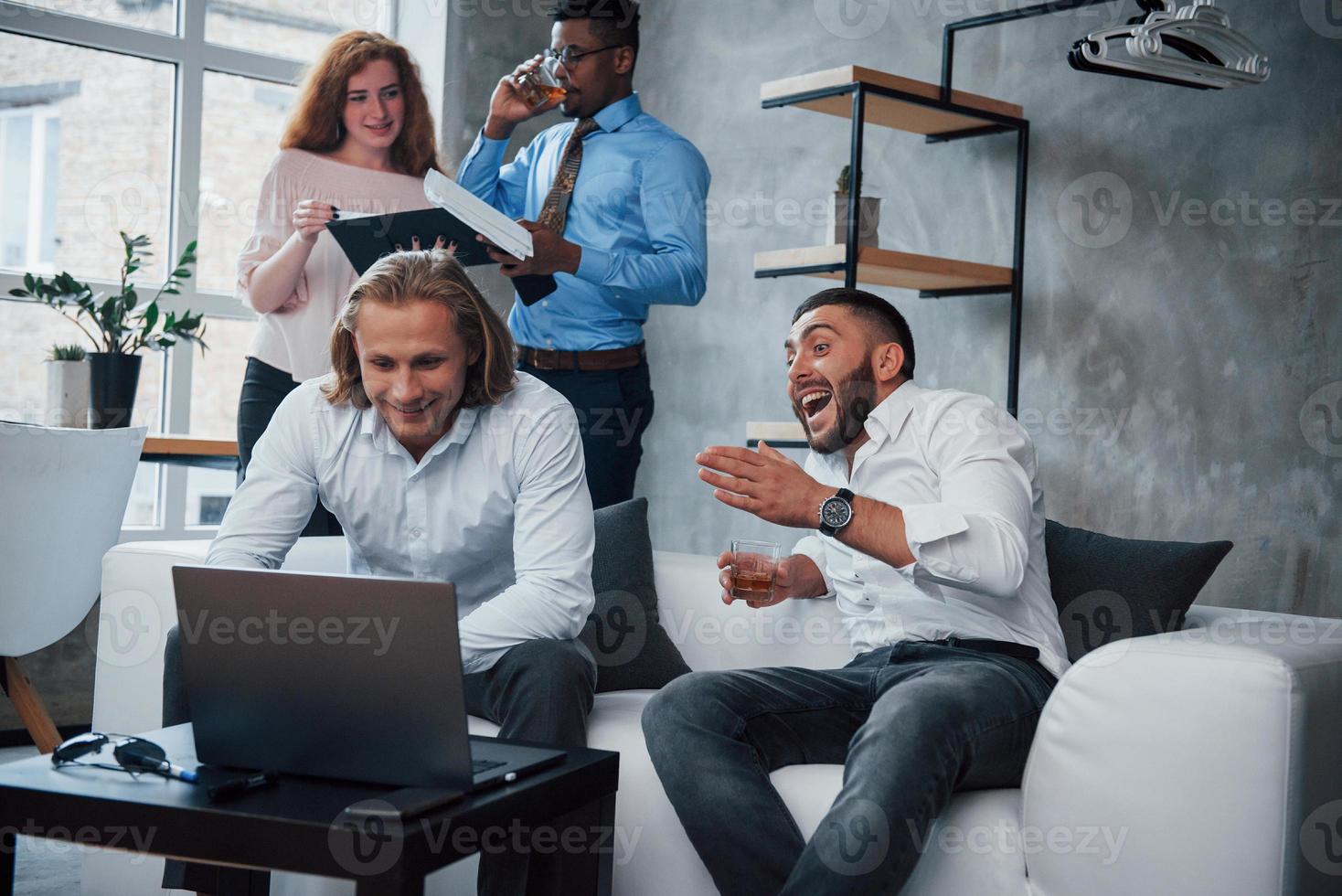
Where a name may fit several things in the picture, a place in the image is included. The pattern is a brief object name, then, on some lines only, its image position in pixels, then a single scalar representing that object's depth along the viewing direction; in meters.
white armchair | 2.65
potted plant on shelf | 3.30
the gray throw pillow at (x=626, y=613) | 2.30
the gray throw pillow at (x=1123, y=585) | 1.98
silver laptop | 1.25
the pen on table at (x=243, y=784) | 1.24
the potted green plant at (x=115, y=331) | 3.33
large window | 3.94
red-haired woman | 2.75
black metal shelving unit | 3.13
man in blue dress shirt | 2.74
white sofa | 1.44
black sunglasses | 1.34
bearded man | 1.58
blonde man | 1.89
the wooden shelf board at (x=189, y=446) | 3.18
